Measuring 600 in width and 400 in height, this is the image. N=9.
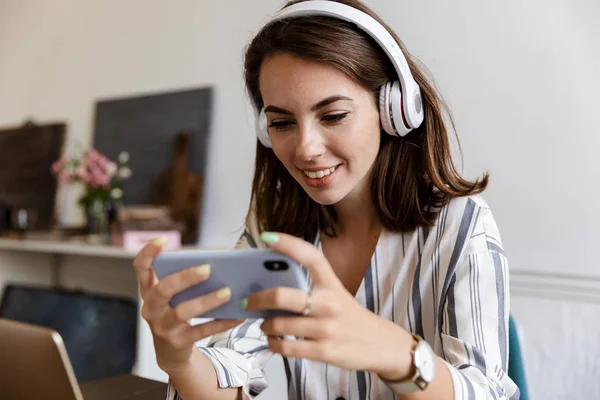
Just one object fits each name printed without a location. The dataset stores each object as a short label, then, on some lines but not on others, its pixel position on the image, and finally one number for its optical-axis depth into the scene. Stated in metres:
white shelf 2.24
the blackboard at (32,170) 3.00
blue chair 0.99
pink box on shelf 2.26
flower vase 2.57
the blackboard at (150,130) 2.41
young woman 0.84
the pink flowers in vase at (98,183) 2.53
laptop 0.71
